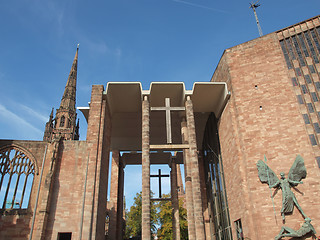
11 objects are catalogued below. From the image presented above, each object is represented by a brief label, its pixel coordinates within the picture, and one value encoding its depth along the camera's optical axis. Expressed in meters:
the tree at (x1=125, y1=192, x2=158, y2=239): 35.38
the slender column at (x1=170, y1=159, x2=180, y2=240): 23.39
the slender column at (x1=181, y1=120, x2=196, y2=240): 18.23
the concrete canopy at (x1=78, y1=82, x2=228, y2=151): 20.09
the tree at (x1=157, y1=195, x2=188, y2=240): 34.12
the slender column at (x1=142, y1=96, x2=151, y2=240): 16.00
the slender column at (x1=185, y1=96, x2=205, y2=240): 16.17
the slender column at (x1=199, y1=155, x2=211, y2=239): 25.12
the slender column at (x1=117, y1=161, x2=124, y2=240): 25.59
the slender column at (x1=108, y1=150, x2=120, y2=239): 24.21
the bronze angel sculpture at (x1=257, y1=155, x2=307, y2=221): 14.78
